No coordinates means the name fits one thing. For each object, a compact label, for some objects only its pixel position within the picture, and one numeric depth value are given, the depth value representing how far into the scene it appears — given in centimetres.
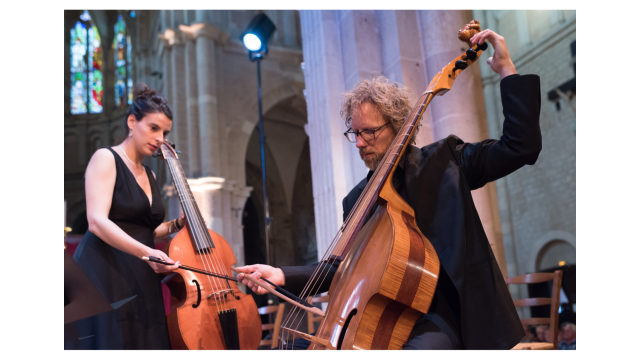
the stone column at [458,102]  390
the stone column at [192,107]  1134
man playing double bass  168
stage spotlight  696
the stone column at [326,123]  449
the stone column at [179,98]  1148
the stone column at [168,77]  1143
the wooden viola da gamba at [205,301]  212
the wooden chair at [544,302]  277
